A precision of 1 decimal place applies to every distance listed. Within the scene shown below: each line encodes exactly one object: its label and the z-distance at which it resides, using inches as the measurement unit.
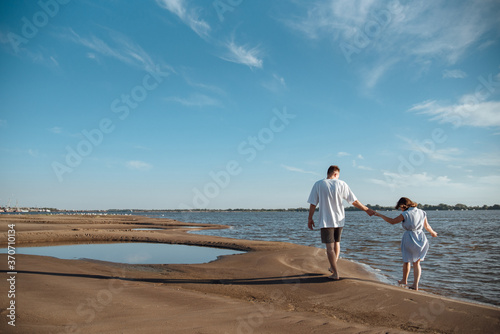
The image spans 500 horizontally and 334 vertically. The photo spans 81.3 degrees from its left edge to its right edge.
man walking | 233.0
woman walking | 244.7
